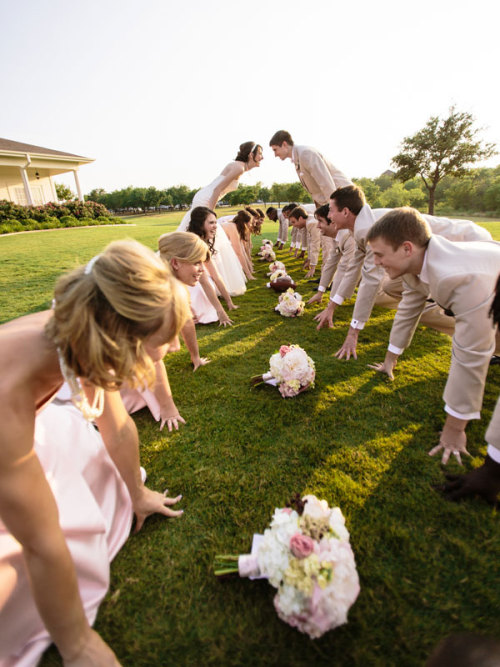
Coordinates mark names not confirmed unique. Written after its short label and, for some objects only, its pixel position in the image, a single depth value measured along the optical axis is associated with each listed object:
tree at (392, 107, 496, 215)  30.61
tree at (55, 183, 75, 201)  50.52
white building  31.20
